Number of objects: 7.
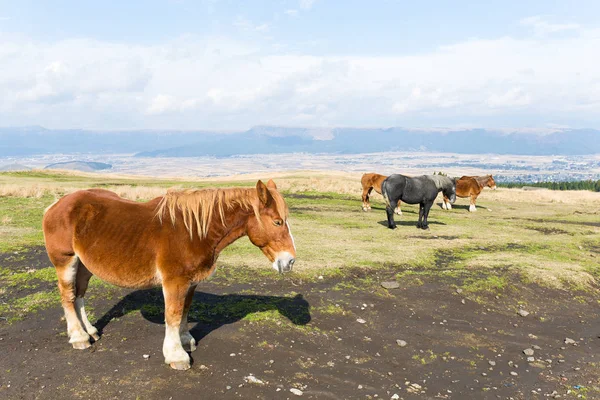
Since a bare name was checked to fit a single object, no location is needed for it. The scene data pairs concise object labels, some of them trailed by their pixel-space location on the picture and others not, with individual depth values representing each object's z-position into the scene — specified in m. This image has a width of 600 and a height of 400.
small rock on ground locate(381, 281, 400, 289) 10.68
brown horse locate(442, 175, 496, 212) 29.30
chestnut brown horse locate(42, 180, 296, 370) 6.20
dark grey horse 19.02
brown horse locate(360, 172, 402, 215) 25.67
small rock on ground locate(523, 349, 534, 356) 7.93
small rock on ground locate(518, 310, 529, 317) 9.91
